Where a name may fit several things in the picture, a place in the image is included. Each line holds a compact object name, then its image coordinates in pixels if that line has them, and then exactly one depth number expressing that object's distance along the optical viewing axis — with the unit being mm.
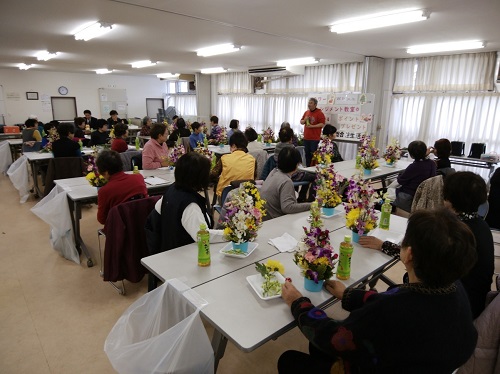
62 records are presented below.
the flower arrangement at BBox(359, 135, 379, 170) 4258
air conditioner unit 8438
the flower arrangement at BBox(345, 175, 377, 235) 1975
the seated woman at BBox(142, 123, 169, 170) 4188
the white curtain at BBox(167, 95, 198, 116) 12969
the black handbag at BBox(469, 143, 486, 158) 5688
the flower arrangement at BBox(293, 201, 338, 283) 1422
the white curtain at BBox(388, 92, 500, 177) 5996
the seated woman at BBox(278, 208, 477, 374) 945
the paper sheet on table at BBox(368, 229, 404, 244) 2092
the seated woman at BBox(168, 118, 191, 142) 6944
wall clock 11555
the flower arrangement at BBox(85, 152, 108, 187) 3088
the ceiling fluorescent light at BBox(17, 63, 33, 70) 9509
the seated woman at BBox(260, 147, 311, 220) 2557
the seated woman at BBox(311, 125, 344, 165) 4656
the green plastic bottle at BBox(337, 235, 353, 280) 1596
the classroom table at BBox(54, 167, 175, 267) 3064
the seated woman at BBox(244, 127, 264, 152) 5351
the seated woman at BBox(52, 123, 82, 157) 4910
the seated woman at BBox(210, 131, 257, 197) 3533
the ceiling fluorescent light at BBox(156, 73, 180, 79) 11939
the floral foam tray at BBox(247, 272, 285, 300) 1433
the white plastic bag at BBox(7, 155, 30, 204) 4984
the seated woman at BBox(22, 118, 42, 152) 6109
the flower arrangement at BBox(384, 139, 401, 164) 4898
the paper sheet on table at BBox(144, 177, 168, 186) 3506
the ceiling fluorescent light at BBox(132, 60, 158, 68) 8366
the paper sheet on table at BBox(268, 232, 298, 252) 1943
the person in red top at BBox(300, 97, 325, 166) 6641
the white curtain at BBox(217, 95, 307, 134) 9258
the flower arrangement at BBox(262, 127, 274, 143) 7191
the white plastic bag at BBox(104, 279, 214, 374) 1292
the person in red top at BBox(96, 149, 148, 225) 2684
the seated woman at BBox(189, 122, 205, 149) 6570
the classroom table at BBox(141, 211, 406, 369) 1263
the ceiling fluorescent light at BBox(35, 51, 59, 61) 6942
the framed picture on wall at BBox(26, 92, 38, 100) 11031
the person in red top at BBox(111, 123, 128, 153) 4918
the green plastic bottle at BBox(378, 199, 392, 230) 2275
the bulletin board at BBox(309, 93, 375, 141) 6992
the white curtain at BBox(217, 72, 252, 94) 10405
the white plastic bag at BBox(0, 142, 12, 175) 6604
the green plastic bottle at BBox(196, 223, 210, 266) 1674
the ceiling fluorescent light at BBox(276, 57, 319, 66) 7336
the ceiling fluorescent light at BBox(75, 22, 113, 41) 4346
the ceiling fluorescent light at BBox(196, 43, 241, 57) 5866
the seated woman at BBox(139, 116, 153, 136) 8883
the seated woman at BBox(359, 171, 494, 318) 1653
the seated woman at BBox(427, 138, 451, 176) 4020
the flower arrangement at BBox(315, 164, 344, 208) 2389
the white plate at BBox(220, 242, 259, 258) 1807
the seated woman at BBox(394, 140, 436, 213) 3773
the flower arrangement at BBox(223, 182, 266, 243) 1723
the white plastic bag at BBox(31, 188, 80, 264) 3064
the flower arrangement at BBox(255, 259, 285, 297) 1452
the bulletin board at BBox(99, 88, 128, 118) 12398
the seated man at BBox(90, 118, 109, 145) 6738
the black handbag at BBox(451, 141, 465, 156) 5902
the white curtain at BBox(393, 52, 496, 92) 5883
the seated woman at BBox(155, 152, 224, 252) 1950
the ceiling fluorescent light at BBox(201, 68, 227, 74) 9795
